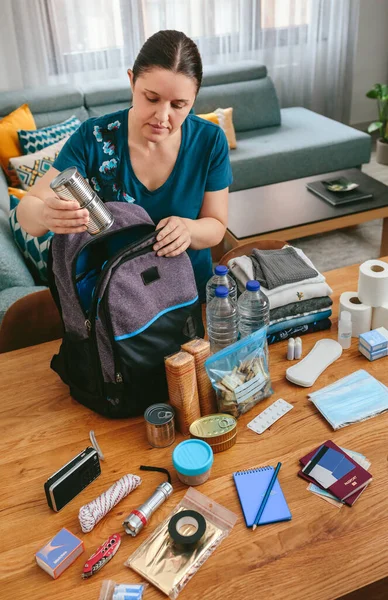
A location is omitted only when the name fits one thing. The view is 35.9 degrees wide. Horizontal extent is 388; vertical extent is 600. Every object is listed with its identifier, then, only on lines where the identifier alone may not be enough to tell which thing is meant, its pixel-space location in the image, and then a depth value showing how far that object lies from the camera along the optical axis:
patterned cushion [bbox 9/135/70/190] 3.12
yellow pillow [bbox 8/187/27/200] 2.52
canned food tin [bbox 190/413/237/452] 1.15
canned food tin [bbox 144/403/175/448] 1.16
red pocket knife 0.96
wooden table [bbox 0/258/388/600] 0.94
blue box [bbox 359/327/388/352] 1.37
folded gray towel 1.43
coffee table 2.92
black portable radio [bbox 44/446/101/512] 1.06
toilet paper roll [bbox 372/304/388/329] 1.44
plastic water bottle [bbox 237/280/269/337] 1.36
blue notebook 1.03
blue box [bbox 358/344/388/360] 1.37
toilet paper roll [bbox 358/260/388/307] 1.41
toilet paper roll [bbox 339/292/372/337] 1.43
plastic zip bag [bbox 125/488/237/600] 0.94
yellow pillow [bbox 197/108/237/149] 3.82
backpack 1.17
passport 1.06
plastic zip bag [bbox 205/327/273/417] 1.18
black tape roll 0.98
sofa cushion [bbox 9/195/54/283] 2.20
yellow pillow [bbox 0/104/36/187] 3.29
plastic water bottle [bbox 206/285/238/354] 1.30
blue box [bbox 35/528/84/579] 0.96
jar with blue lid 1.08
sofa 3.73
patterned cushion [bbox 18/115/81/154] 3.34
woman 1.28
